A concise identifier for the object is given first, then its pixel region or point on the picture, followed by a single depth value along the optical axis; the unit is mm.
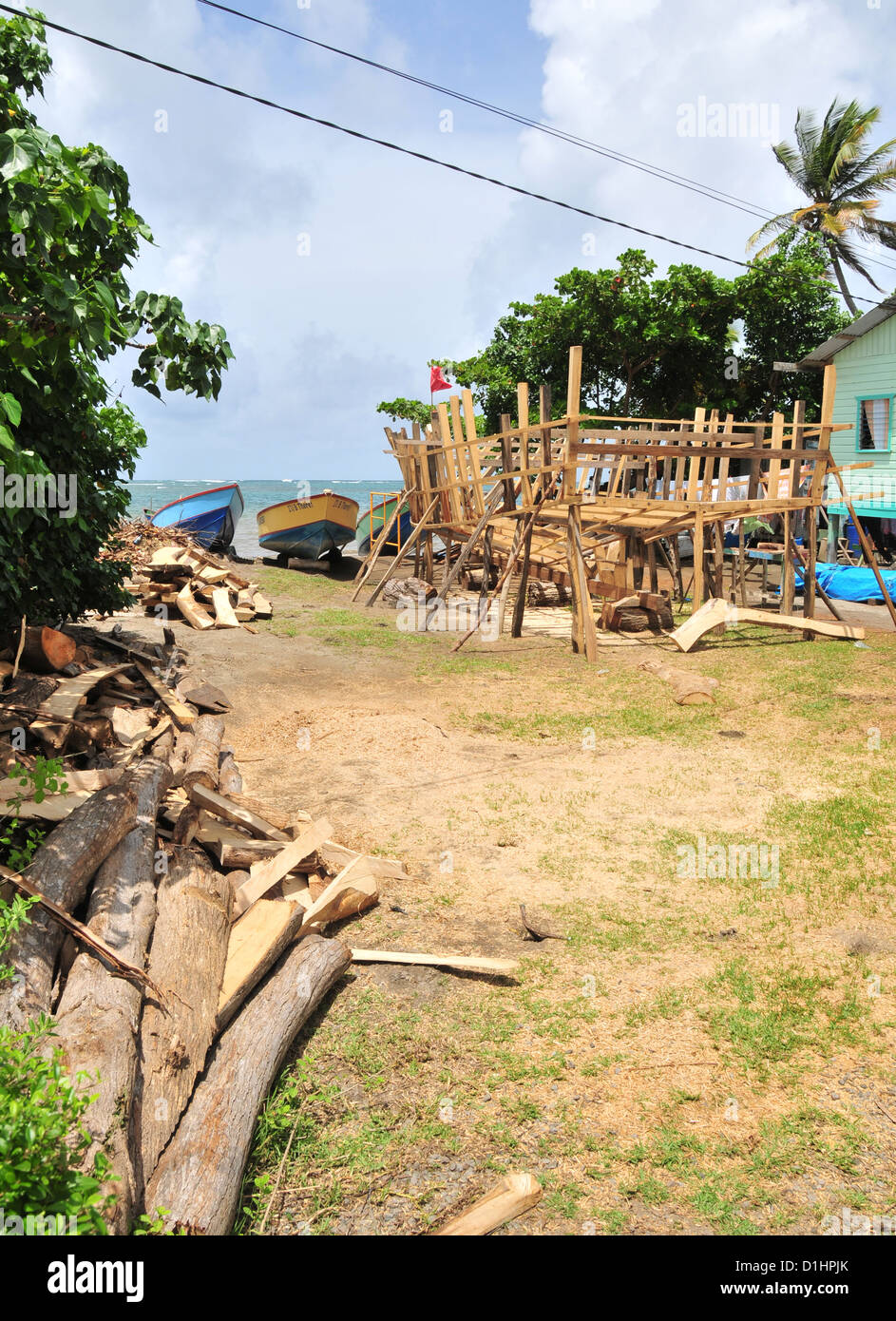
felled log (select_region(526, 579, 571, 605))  20828
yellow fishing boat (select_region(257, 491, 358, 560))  27250
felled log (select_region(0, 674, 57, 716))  6949
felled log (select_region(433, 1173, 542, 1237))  3338
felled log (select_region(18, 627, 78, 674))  8656
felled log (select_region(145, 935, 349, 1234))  3316
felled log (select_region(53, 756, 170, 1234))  3232
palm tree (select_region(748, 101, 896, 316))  33500
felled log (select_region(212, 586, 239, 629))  15961
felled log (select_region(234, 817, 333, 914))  5508
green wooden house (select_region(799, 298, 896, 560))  23016
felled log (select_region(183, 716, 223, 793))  6724
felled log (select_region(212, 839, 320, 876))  5988
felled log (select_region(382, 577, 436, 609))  20266
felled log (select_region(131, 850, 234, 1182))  3621
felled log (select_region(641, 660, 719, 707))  11414
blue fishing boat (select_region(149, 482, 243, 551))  25953
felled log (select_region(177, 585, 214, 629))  15953
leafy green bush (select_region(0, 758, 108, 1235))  2652
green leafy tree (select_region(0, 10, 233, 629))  3818
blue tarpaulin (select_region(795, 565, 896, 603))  19781
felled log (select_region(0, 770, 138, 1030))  3820
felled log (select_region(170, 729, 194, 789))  6954
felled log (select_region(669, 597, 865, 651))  14531
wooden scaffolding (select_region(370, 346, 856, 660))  13984
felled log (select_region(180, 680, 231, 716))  10242
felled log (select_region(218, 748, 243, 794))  7533
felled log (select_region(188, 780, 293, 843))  6230
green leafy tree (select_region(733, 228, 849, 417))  28609
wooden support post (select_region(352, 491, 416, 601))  21566
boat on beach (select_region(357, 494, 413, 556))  27195
